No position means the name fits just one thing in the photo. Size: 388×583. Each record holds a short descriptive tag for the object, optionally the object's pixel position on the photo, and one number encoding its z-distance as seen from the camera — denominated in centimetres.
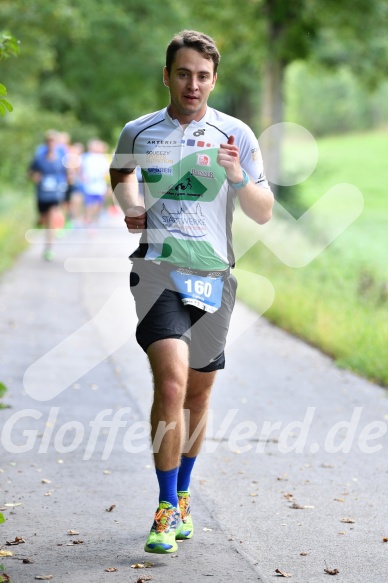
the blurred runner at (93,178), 5078
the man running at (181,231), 1025
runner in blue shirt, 4009
